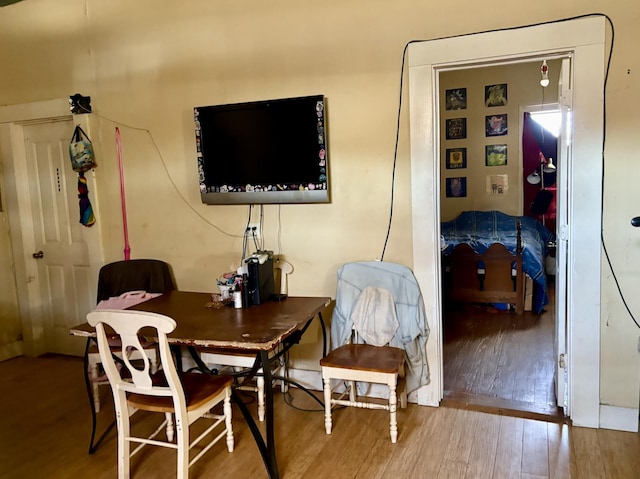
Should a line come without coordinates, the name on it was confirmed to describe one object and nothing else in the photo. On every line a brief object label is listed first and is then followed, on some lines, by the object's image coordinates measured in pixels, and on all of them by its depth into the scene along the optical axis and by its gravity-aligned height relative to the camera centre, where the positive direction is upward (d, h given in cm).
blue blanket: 486 -58
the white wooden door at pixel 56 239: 392 -31
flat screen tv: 297 +25
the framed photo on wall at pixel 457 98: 634 +107
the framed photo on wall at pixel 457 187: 646 -6
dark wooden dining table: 219 -64
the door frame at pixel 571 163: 247 +9
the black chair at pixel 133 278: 329 -55
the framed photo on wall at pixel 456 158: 643 +32
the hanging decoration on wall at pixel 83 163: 362 +27
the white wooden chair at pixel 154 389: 206 -90
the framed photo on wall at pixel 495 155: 627 +33
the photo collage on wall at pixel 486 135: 625 +60
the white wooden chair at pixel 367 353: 256 -91
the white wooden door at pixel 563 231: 262 -29
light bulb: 295 +64
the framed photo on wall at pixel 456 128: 639 +70
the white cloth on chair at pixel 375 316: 289 -75
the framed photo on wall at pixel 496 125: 624 +70
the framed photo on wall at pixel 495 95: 622 +108
